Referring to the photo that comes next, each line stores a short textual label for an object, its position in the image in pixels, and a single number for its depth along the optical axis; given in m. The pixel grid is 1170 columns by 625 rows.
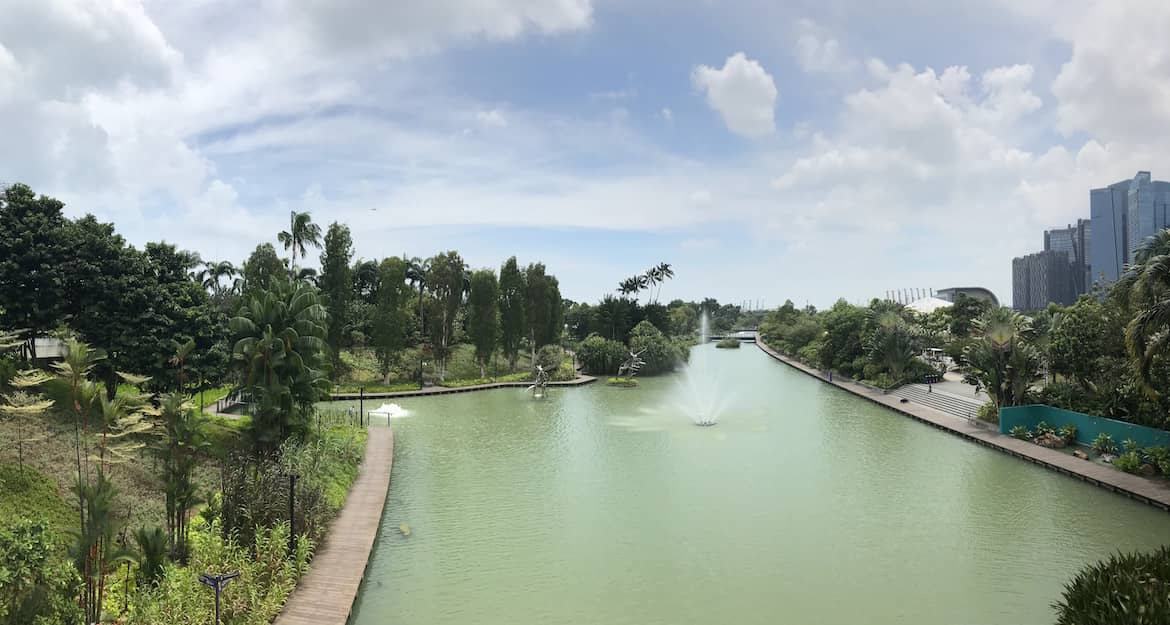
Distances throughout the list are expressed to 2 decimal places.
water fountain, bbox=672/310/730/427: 29.12
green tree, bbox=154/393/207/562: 11.48
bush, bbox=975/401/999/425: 24.48
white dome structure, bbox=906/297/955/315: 78.44
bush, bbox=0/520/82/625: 7.66
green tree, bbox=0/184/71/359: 18.38
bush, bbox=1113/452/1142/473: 17.72
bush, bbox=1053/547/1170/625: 7.64
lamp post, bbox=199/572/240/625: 8.59
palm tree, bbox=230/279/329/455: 17.00
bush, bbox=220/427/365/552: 12.41
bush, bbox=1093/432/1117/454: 19.38
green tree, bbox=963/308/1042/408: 23.86
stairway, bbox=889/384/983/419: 28.47
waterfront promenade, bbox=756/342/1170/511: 16.09
